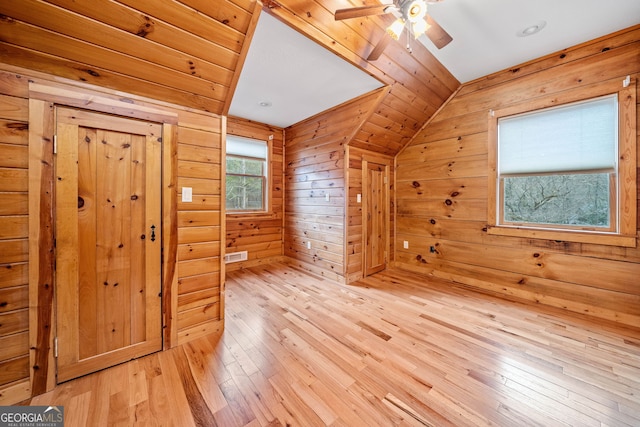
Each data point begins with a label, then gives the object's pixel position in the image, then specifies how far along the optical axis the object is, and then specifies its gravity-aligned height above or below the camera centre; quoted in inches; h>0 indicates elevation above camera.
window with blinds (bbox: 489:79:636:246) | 85.1 +20.0
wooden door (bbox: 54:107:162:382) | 56.9 -8.0
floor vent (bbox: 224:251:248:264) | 147.9 -30.3
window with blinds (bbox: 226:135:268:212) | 152.6 +26.5
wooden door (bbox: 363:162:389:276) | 141.3 -2.6
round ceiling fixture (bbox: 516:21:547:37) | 80.2 +68.3
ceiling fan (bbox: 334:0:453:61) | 57.9 +53.0
